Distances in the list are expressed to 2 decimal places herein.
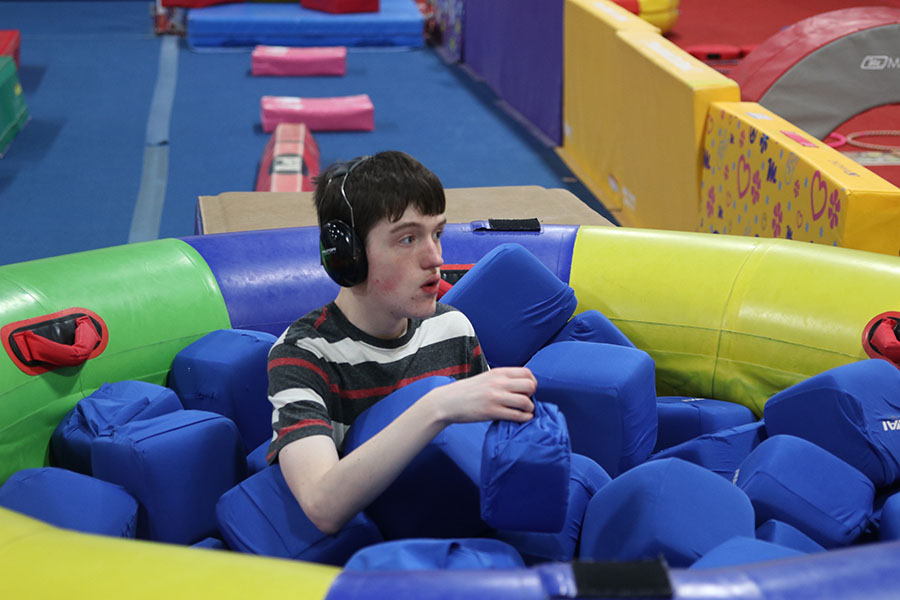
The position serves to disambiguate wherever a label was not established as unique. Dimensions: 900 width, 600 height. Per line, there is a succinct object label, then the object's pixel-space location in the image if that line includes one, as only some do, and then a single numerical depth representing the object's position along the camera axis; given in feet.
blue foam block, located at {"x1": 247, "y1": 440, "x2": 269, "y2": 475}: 5.55
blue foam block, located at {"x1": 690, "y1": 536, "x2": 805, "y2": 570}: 3.68
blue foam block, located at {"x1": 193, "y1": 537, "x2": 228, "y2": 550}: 5.05
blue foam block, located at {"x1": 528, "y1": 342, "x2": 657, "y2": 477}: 5.63
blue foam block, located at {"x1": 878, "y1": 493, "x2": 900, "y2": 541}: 4.65
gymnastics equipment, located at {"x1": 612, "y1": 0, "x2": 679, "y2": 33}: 17.46
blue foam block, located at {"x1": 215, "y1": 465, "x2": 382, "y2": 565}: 4.25
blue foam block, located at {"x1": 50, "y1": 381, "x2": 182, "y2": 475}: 5.41
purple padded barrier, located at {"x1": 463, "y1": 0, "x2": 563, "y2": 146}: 17.06
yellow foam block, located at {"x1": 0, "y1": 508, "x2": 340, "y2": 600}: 3.30
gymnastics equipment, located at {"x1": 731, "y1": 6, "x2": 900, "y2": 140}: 11.05
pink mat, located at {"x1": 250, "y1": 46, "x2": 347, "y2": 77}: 22.33
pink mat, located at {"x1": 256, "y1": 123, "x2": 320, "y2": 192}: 14.15
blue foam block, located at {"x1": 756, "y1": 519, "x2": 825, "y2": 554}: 4.53
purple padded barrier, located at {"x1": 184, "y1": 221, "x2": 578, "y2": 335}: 6.77
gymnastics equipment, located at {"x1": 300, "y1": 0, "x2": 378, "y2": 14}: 25.30
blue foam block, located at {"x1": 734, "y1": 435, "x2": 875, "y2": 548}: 4.78
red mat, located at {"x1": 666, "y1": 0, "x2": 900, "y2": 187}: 18.12
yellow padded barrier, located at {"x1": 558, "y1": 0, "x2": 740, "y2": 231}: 11.32
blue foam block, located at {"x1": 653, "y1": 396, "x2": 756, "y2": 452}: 6.31
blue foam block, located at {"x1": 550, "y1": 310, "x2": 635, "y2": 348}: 6.54
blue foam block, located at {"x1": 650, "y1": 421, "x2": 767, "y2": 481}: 5.69
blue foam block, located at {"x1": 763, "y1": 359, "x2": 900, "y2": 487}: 5.20
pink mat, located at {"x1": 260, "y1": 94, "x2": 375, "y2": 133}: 18.02
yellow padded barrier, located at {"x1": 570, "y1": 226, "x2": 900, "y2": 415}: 6.27
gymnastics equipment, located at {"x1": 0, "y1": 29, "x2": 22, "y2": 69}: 18.75
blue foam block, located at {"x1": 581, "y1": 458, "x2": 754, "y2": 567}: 4.21
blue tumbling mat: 24.48
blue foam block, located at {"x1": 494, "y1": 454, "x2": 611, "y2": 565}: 4.39
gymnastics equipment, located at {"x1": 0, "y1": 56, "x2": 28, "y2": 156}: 16.96
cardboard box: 9.45
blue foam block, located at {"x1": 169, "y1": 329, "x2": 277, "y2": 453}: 5.84
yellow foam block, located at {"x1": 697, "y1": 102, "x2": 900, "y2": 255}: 7.86
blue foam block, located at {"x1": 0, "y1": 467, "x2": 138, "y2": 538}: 4.83
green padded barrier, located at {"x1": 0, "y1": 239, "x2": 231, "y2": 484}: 5.59
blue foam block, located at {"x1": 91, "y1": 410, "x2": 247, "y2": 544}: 5.05
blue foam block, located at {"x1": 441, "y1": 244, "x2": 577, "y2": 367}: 6.33
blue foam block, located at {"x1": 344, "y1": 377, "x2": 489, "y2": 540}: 4.42
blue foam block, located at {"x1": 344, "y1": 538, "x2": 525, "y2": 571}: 3.66
